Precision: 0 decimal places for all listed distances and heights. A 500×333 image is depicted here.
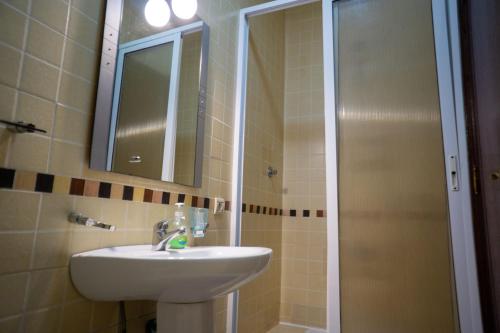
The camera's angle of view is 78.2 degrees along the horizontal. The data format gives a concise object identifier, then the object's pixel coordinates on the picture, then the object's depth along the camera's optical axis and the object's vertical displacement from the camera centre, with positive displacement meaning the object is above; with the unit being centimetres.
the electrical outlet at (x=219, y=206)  162 +4
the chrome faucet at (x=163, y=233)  112 -7
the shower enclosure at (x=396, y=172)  122 +20
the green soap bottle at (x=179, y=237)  121 -9
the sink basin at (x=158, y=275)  80 -17
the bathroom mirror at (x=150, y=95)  105 +47
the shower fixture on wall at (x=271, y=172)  236 +34
